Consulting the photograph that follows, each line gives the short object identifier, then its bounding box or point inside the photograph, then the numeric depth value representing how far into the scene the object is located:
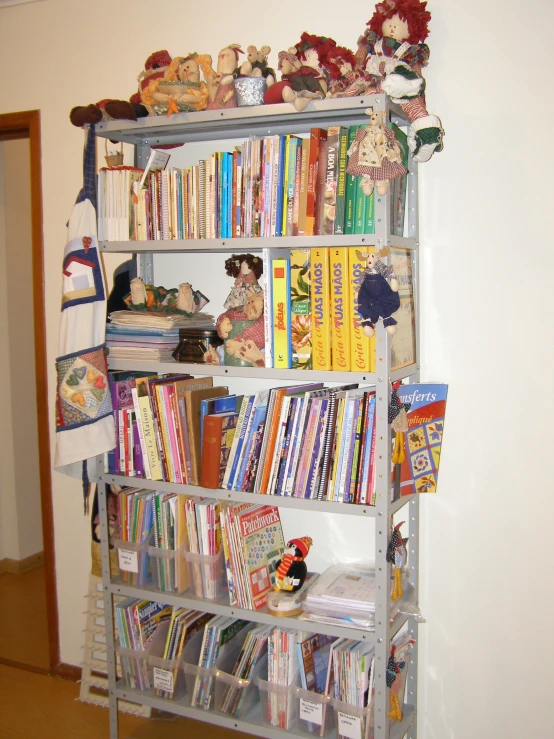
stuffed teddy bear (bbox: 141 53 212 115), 1.67
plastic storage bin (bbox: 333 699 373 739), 1.60
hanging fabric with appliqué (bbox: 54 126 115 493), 1.80
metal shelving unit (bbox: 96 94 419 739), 1.51
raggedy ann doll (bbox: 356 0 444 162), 1.47
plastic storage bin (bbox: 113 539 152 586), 1.90
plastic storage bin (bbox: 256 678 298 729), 1.71
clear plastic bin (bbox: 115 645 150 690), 1.93
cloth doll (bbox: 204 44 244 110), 1.63
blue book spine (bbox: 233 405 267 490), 1.72
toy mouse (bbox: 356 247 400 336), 1.43
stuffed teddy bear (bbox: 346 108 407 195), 1.42
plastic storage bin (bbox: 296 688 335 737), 1.66
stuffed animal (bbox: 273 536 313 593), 1.72
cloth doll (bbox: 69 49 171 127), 1.71
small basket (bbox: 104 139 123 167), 1.94
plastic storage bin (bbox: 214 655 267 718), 1.78
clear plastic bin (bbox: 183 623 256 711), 1.82
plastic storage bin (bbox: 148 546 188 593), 1.85
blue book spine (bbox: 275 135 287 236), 1.60
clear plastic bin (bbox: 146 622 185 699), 1.86
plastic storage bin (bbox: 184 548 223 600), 1.81
